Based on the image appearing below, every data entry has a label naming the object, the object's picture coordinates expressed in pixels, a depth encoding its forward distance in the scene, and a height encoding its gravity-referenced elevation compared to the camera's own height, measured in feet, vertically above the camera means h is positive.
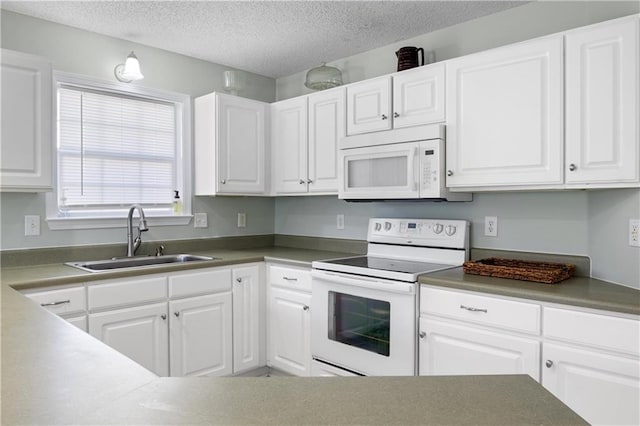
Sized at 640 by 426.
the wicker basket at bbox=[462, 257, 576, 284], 6.97 -0.98
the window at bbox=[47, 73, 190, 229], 9.30 +1.27
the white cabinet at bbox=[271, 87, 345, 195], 10.22 +1.65
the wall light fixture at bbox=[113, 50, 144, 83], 9.49 +2.99
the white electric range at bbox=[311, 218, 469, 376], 7.60 -1.61
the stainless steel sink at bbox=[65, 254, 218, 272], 9.14 -1.13
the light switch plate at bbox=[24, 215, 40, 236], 8.66 -0.31
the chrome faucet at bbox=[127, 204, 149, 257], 9.50 -0.52
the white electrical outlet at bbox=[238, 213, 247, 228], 12.23 -0.29
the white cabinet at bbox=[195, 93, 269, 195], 10.54 +1.57
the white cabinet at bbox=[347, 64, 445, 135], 8.39 +2.19
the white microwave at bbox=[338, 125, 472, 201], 8.25 +0.87
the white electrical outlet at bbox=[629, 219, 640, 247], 6.38 -0.31
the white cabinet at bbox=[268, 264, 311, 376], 9.42 -2.39
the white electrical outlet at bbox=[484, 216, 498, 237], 8.73 -0.31
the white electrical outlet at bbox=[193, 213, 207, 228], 11.30 -0.27
